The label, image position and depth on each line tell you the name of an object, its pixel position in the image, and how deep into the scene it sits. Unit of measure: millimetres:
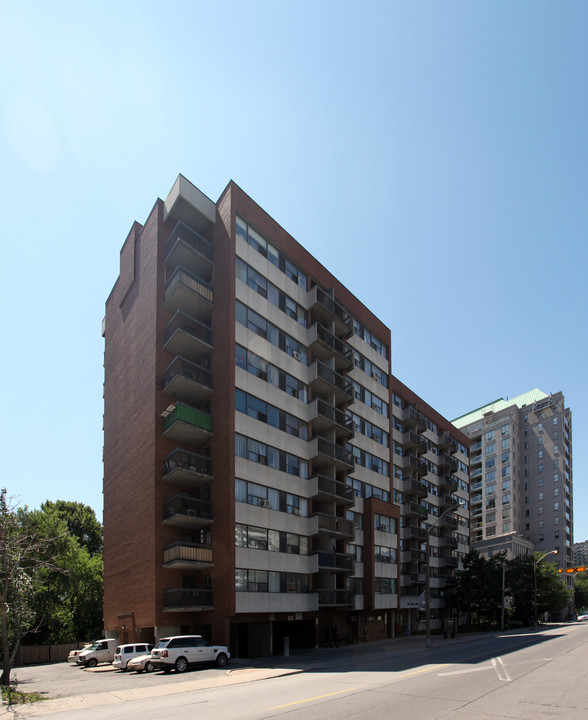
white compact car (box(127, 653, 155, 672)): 29009
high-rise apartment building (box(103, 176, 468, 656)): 34406
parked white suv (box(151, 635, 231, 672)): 26772
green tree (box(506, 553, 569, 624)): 67500
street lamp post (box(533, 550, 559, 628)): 66238
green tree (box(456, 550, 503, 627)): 64750
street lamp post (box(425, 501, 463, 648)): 40450
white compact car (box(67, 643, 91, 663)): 39503
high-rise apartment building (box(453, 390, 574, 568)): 115750
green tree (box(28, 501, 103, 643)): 50319
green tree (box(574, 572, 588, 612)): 138112
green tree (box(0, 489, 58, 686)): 21922
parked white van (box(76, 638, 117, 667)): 36906
